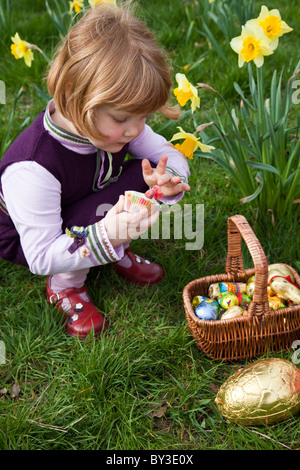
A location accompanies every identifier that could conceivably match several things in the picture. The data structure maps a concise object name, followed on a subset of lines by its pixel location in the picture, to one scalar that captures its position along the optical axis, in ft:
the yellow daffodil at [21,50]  7.64
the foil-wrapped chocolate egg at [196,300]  5.85
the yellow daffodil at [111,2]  5.77
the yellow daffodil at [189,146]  5.76
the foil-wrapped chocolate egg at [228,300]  5.76
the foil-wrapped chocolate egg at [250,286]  5.88
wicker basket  5.20
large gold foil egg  4.82
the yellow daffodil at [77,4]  8.33
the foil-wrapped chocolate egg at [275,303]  5.68
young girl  4.76
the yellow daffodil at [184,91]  5.55
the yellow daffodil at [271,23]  5.40
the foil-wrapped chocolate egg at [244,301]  5.87
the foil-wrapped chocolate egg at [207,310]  5.59
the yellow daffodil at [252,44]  5.47
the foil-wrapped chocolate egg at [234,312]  5.53
